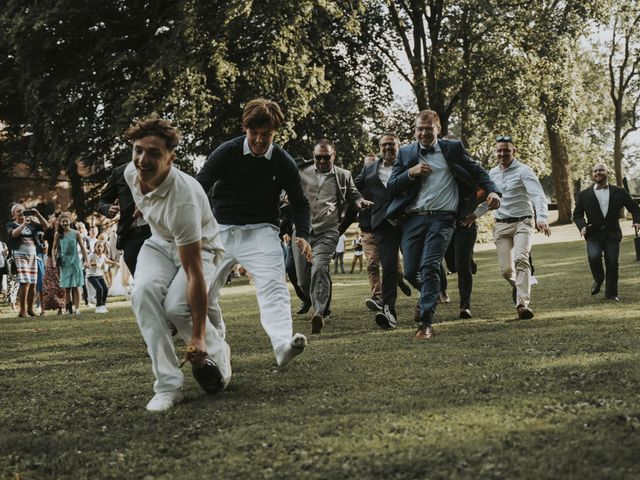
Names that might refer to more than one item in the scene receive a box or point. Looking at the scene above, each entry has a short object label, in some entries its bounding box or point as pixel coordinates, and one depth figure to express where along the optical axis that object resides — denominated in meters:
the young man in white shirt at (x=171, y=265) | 4.87
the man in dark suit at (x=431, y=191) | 8.46
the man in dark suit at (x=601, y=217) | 12.92
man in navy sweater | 6.03
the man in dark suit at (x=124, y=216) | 8.06
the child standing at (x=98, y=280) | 15.82
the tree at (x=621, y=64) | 48.81
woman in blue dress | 15.55
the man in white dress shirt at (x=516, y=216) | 10.00
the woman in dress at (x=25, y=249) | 15.25
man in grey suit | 9.85
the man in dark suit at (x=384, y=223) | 9.77
